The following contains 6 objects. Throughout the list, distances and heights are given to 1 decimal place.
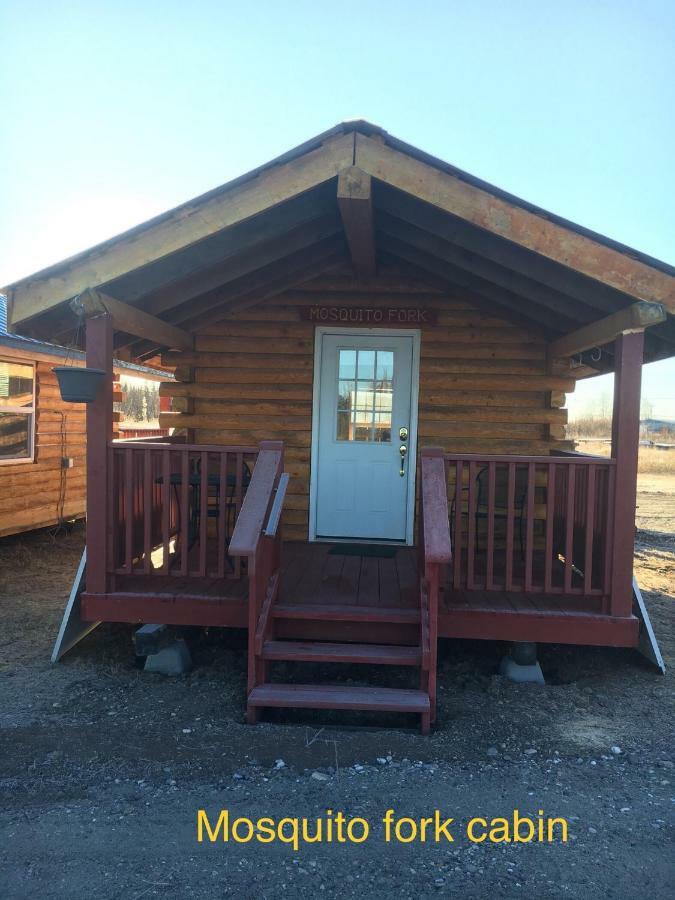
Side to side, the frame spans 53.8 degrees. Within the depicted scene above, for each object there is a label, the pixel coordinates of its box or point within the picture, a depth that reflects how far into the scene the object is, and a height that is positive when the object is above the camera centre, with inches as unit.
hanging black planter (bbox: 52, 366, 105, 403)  166.7 +9.3
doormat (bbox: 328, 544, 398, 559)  235.3 -44.1
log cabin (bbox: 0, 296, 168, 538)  365.1 -13.7
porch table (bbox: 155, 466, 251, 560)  226.5 -28.1
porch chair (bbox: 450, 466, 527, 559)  236.7 -22.7
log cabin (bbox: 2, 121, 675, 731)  166.7 +10.1
